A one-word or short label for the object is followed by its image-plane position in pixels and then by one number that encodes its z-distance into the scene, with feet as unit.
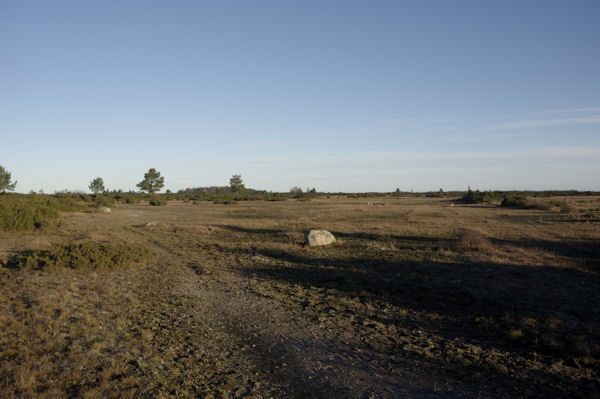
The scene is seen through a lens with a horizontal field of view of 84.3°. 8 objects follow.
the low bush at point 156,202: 236.63
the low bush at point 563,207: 138.10
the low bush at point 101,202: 202.09
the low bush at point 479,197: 229.86
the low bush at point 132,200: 256.11
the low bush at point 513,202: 179.43
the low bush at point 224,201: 254.27
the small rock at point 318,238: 70.59
